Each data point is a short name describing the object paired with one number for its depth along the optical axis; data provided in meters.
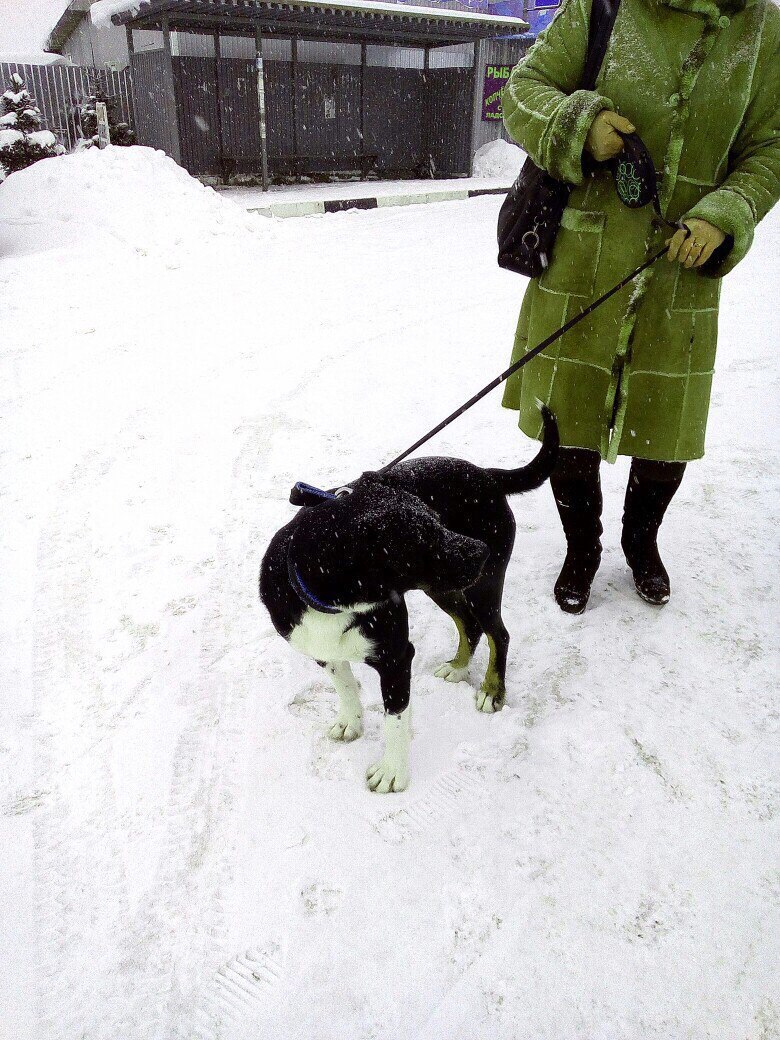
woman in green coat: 1.94
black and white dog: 1.56
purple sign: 16.20
